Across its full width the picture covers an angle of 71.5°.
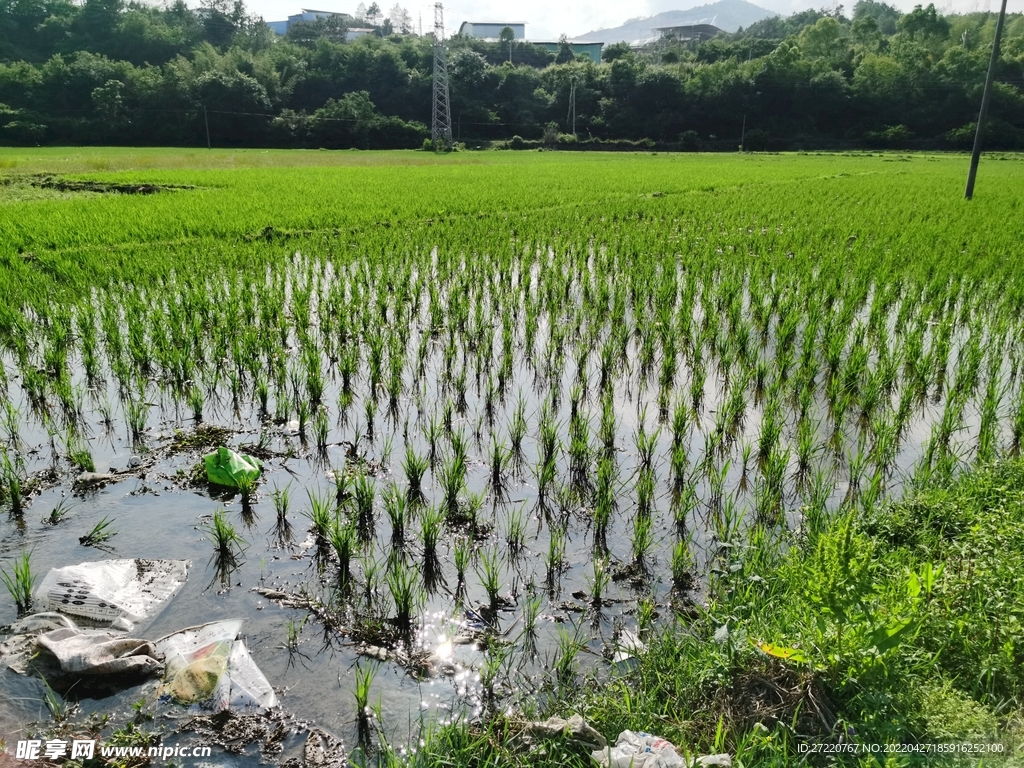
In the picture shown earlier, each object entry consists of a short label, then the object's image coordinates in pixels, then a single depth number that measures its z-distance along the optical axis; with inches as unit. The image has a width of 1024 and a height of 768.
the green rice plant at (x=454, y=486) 138.8
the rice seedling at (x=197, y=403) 180.2
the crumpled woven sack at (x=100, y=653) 93.4
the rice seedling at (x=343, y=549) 117.3
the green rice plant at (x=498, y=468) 149.3
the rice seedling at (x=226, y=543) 121.8
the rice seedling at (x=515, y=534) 127.3
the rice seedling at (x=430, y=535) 123.0
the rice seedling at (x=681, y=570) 116.5
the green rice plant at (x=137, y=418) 170.2
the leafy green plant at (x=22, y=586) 107.2
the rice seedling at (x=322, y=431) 165.8
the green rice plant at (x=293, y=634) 101.9
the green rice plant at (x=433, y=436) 160.6
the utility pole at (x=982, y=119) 541.6
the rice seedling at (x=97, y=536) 126.7
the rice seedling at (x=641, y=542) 122.6
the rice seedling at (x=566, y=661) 95.5
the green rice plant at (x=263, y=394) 184.2
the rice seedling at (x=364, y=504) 132.8
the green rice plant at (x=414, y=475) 144.7
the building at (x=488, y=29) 5152.6
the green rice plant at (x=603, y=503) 131.0
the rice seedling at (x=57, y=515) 133.3
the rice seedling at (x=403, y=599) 106.0
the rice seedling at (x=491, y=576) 111.1
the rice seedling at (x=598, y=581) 111.7
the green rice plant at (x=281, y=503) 136.1
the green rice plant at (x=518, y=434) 162.6
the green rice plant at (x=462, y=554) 117.6
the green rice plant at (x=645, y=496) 139.6
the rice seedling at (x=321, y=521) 124.3
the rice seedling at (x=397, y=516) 128.2
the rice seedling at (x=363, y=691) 85.9
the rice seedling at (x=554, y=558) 118.5
